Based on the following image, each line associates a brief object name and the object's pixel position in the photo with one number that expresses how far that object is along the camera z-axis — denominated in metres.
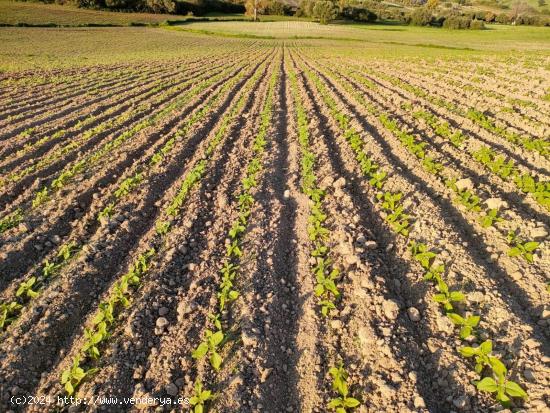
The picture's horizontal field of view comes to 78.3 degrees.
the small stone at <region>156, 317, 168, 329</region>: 4.26
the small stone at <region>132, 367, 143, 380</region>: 3.72
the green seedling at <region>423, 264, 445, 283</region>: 4.51
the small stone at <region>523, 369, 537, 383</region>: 3.27
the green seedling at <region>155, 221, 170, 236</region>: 5.98
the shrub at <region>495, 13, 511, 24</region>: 89.44
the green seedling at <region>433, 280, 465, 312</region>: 4.05
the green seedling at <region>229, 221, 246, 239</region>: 5.74
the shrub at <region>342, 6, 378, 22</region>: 85.19
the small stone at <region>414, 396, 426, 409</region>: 3.19
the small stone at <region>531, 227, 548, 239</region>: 5.00
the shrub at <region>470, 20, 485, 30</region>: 73.25
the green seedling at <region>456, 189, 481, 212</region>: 5.81
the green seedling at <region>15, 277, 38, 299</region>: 4.70
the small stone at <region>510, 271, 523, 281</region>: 4.45
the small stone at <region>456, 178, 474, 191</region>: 6.48
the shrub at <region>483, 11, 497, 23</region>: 90.88
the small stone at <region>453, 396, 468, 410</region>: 3.19
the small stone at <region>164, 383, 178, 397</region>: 3.56
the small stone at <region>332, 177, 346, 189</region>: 7.01
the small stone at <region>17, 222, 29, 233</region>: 6.08
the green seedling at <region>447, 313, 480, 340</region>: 3.72
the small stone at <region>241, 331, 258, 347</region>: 3.94
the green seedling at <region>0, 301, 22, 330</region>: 4.39
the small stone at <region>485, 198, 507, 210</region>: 5.76
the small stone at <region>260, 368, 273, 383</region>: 3.63
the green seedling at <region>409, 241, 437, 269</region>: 4.78
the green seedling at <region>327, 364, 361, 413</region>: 3.23
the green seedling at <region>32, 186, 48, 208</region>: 6.95
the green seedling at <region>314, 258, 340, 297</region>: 4.50
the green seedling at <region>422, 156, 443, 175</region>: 7.28
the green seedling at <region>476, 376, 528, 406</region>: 3.09
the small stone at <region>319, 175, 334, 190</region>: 7.22
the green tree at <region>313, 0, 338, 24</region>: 80.52
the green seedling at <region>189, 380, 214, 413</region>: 3.31
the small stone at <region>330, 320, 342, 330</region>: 4.11
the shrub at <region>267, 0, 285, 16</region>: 91.19
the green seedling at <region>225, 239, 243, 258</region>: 5.33
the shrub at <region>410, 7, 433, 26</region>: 80.43
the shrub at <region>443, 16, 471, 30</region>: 73.97
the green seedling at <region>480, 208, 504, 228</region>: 5.34
